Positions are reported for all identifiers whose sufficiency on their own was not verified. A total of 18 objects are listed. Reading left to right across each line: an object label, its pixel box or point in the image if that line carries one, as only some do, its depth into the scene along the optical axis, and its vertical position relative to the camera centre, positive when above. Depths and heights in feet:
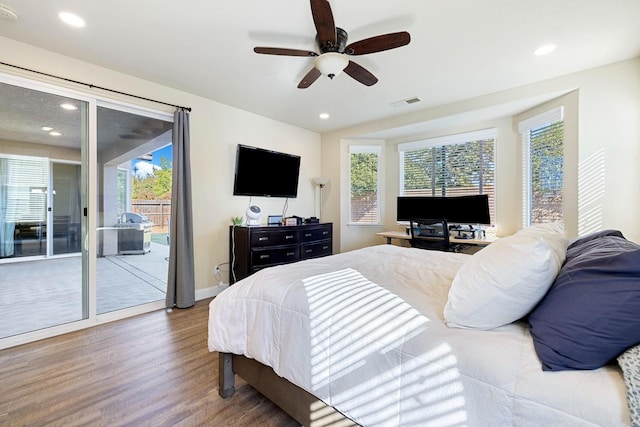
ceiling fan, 6.14 +3.91
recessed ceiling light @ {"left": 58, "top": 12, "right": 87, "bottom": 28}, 6.75 +4.71
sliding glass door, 8.68 +0.13
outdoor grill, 10.93 -1.01
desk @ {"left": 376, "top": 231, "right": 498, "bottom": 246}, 11.87 -1.33
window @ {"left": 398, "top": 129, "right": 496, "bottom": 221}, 13.38 +2.29
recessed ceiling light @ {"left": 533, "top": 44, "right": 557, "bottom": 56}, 7.97 +4.67
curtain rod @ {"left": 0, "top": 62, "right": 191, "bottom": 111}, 7.95 +4.02
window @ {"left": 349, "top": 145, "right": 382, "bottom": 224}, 16.57 +1.52
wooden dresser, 11.73 -1.64
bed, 2.55 -1.60
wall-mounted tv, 13.07 +1.84
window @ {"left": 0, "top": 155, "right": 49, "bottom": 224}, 8.70 +0.69
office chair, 11.85 -1.08
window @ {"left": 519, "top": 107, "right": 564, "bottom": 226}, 10.74 +1.76
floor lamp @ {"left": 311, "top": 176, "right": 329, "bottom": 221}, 16.25 +1.70
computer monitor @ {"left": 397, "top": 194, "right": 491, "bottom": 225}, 12.59 +0.07
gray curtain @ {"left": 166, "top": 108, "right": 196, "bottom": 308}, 10.64 -0.56
